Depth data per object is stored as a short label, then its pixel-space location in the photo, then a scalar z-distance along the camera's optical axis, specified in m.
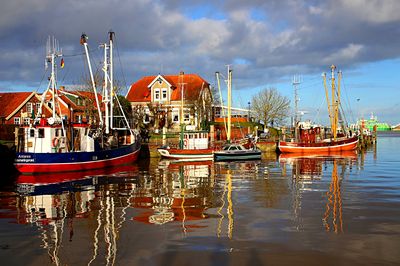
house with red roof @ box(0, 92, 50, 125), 65.31
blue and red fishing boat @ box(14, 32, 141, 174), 33.69
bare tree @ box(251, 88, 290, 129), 88.31
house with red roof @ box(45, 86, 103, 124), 63.12
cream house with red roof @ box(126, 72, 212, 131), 69.50
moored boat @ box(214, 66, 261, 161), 48.47
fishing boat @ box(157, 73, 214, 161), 49.44
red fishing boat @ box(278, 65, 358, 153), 64.12
